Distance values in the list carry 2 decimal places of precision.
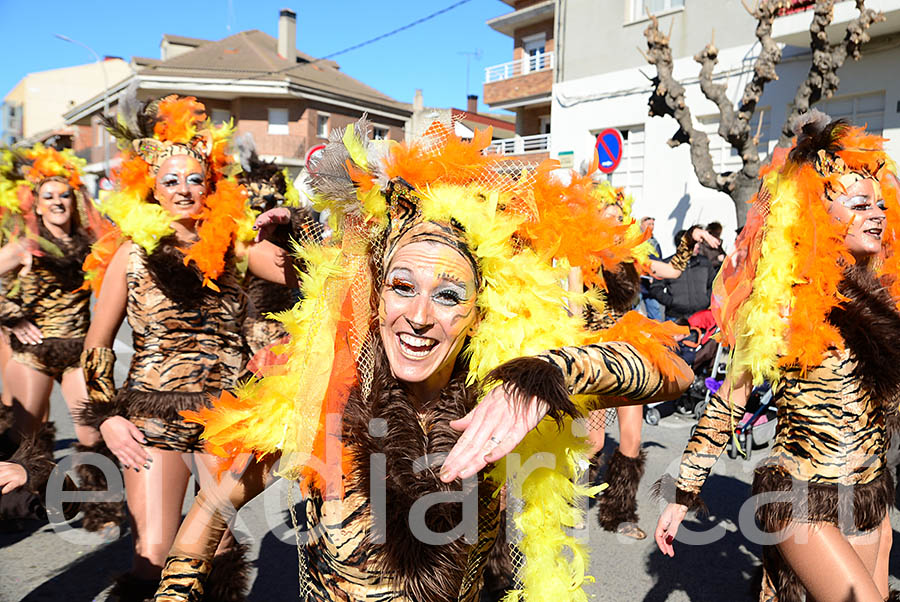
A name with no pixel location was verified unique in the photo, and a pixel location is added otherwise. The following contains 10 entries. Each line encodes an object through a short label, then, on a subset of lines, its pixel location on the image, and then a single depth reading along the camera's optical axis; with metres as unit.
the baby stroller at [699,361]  6.56
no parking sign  9.48
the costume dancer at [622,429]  4.25
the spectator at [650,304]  8.07
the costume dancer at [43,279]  4.50
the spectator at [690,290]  7.34
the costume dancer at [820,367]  2.30
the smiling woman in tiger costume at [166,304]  2.71
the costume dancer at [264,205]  5.33
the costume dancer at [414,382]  1.68
